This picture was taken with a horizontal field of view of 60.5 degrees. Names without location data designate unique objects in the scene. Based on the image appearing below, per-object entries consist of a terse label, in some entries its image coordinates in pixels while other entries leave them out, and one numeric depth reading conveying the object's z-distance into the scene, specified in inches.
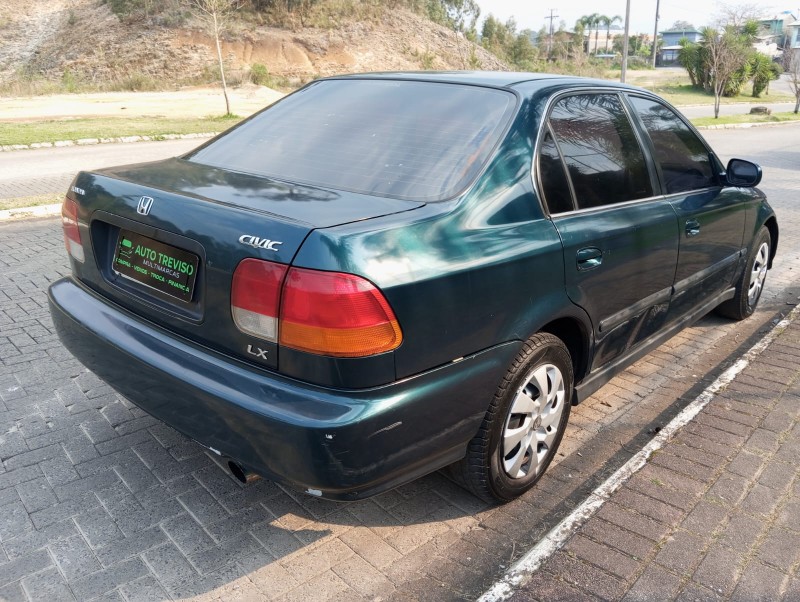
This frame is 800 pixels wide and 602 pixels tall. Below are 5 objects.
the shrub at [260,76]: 1441.9
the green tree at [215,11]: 877.8
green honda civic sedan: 86.0
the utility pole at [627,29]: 1150.3
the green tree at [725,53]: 1227.2
